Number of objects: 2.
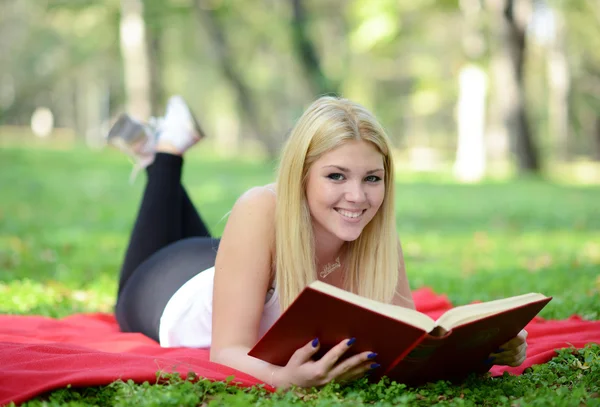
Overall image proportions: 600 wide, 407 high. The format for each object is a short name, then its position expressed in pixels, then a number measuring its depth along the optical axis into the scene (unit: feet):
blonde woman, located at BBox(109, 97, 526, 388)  9.99
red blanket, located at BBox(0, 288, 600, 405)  9.39
